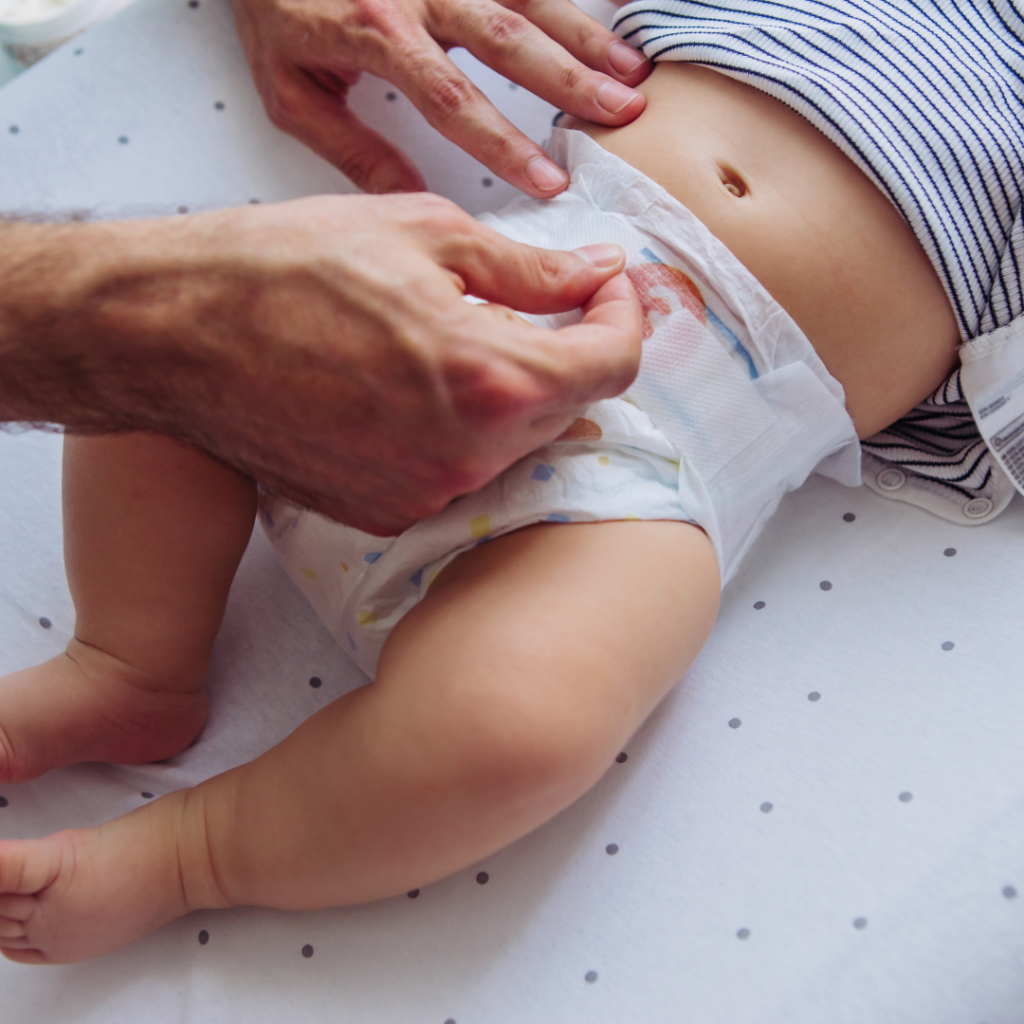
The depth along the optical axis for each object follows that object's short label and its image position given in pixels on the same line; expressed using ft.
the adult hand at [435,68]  2.84
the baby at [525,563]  2.19
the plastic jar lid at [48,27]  4.50
